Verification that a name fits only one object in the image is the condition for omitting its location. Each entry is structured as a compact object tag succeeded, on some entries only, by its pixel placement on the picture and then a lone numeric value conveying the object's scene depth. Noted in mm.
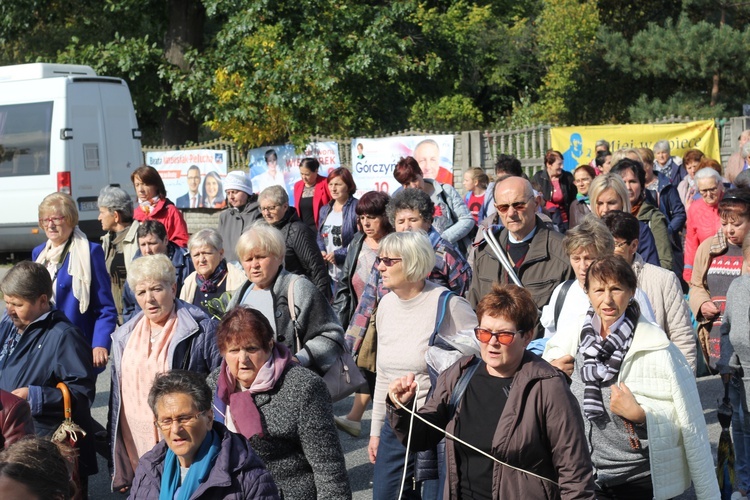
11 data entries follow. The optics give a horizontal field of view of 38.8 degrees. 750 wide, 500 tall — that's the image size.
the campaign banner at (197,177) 20297
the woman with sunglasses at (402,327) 4926
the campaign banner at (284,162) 18984
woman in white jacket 4250
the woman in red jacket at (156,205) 8914
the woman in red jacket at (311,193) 12211
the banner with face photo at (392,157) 17047
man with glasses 5859
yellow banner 16109
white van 16203
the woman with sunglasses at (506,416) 3660
